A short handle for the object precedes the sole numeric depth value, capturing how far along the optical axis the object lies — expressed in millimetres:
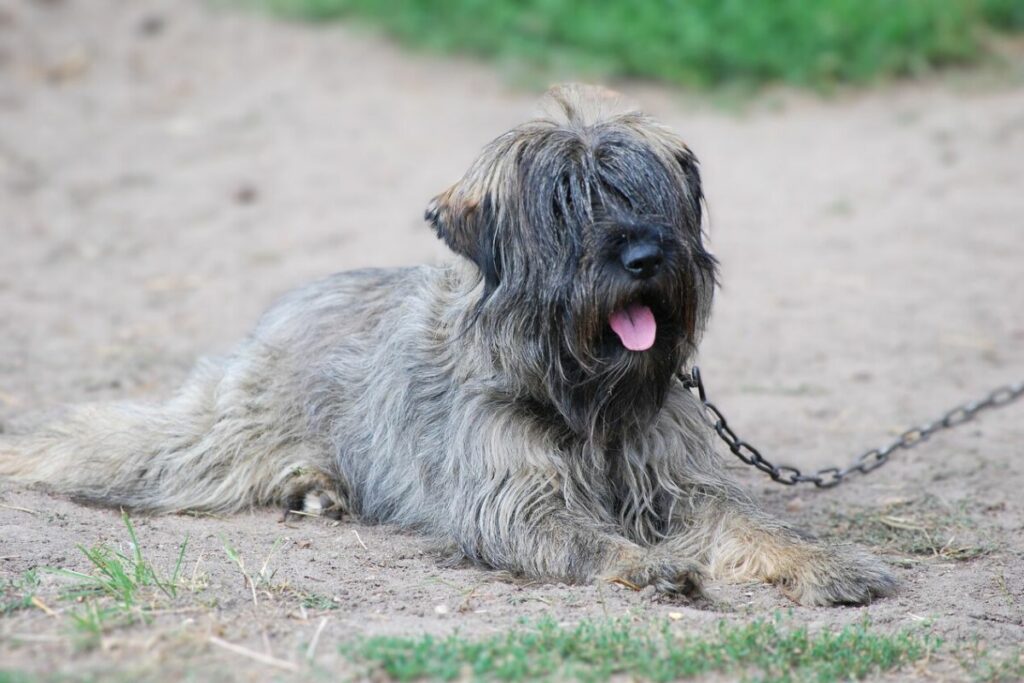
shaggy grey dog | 10180
